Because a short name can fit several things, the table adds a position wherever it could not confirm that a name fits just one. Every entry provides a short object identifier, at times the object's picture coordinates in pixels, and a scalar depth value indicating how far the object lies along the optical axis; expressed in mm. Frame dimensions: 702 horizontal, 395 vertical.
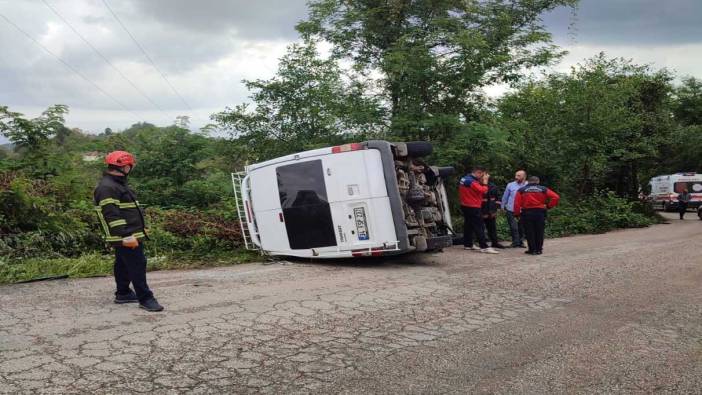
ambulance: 30152
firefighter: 5707
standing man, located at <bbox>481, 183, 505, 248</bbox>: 12008
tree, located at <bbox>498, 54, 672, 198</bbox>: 19547
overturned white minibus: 8867
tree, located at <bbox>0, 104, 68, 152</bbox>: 11898
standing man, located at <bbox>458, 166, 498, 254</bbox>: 10898
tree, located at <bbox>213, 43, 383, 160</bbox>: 13500
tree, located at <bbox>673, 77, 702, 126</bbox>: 41938
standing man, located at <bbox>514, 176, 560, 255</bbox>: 10898
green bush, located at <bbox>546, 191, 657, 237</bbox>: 16656
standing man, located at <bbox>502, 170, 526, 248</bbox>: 12266
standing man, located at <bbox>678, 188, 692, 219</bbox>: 26156
